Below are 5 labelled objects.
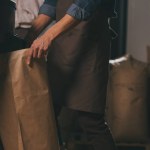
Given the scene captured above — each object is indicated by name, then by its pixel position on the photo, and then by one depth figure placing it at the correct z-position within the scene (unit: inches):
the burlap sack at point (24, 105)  128.6
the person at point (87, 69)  145.3
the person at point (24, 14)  194.4
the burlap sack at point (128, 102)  197.3
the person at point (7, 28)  131.1
